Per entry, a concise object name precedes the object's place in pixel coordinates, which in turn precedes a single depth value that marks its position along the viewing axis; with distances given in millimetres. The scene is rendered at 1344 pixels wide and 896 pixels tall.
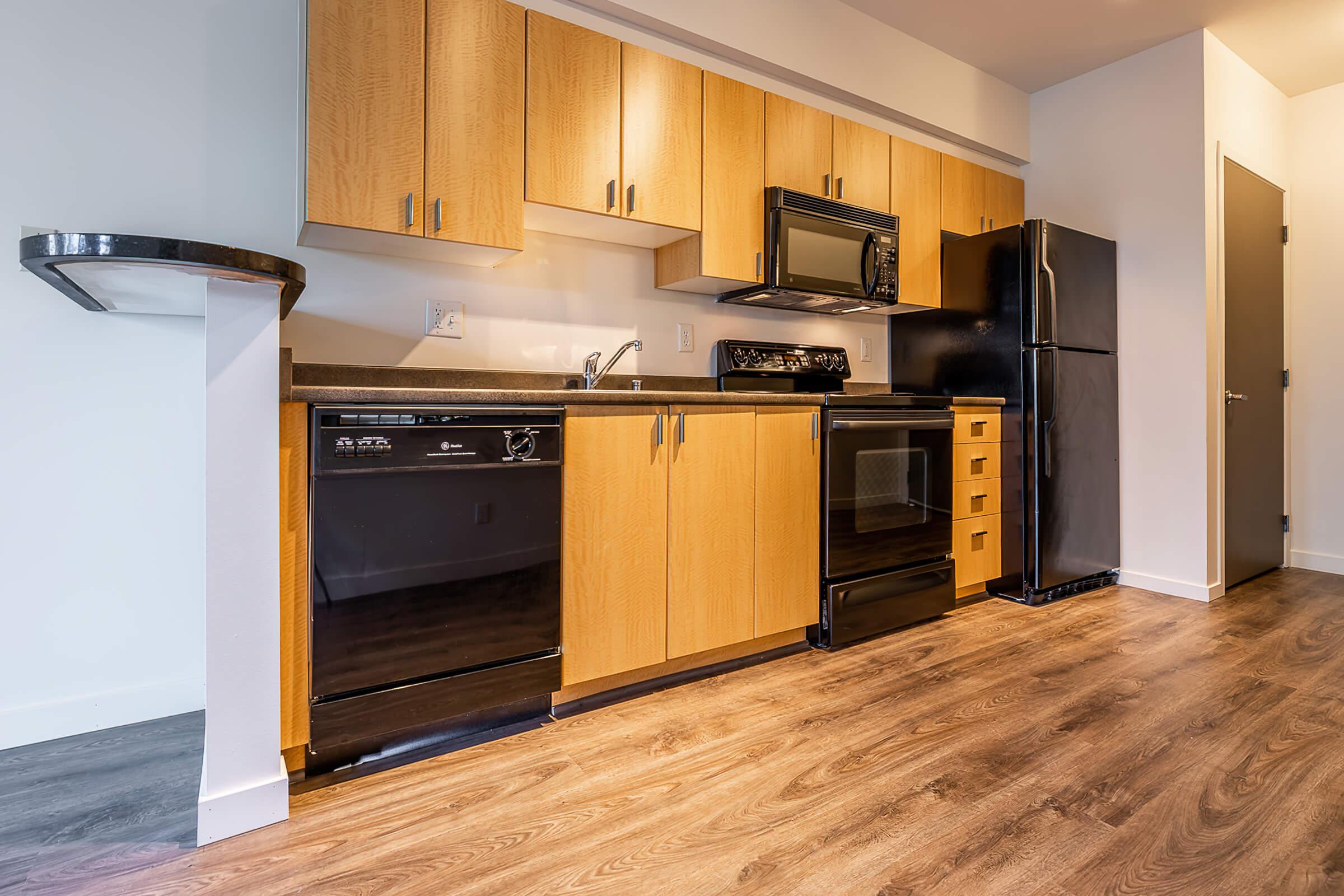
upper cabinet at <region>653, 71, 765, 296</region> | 2490
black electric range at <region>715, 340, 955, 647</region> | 2449
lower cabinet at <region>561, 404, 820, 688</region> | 1904
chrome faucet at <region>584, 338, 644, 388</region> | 2342
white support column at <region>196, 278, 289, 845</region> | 1336
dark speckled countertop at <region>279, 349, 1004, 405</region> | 1519
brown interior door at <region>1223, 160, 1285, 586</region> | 3314
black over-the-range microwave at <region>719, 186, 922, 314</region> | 2645
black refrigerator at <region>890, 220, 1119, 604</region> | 3045
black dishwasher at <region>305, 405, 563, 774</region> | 1529
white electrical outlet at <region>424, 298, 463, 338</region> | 2238
